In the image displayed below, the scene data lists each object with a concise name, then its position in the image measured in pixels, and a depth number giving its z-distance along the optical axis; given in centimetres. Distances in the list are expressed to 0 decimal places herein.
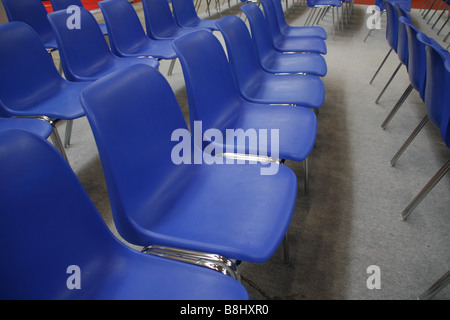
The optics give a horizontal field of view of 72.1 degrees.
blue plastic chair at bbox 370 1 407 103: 256
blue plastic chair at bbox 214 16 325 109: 175
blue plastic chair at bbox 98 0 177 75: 252
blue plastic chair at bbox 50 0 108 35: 319
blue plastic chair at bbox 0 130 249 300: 70
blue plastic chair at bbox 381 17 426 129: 177
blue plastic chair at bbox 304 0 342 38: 485
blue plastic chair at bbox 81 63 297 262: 94
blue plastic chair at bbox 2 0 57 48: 277
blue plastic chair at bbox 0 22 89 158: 181
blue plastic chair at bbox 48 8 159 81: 214
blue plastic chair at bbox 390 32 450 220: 135
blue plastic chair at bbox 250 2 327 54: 273
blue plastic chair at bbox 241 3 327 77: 221
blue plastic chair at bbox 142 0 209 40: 298
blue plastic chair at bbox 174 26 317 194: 136
